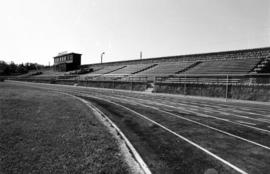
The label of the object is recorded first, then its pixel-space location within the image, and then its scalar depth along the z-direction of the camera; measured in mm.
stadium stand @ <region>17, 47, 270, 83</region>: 24047
